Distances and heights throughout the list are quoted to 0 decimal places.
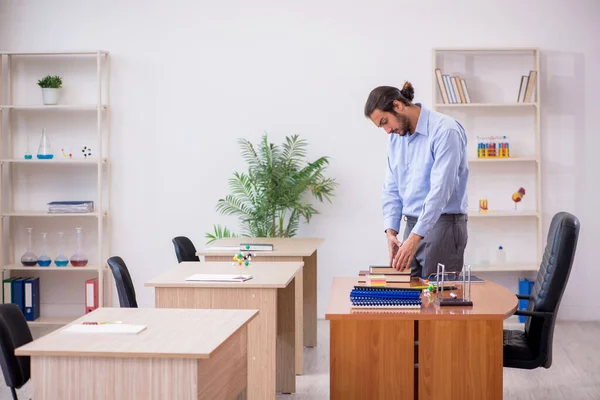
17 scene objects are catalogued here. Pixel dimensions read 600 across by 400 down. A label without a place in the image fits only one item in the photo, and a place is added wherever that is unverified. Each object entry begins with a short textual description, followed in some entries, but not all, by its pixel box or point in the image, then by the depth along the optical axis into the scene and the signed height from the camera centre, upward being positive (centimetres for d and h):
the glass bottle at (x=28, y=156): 746 +39
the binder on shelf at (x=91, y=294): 741 -89
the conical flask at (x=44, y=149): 744 +46
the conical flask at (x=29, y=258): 738 -55
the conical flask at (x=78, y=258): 742 -55
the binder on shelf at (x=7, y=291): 741 -85
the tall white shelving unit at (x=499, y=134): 739 +53
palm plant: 715 +7
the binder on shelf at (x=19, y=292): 745 -87
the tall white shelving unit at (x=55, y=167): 768 +30
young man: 375 +9
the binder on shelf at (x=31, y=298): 748 -93
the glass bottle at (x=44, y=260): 739 -57
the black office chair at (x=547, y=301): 374 -50
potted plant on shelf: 743 +102
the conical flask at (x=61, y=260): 741 -57
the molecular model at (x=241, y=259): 479 -37
